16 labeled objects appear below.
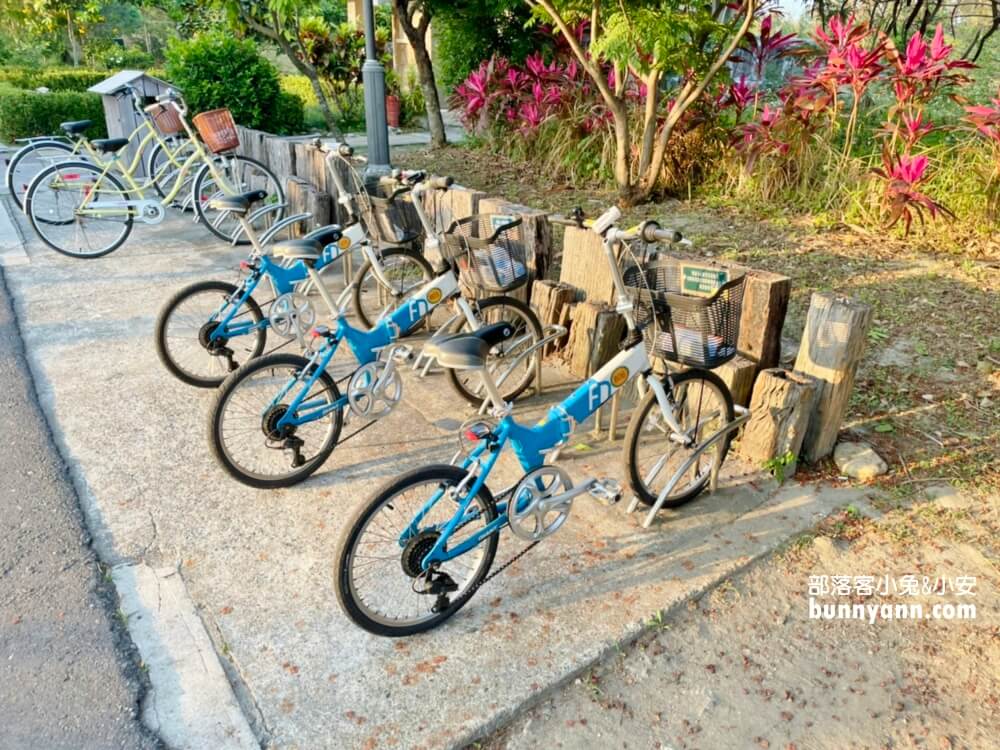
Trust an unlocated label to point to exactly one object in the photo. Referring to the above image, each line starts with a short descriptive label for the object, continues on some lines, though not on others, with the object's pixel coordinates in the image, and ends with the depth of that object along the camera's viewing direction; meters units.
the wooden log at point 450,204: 4.86
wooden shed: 8.02
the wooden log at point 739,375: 3.47
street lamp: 6.99
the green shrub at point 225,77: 9.93
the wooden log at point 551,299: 4.22
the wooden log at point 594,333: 3.99
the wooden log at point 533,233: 4.36
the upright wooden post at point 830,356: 3.29
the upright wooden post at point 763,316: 3.46
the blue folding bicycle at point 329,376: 3.24
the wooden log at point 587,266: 4.17
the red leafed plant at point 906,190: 5.77
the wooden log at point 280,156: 6.94
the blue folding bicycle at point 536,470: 2.47
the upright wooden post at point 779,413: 3.31
